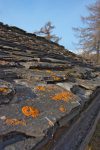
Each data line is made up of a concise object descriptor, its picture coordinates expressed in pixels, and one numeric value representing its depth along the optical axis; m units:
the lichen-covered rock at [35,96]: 0.59
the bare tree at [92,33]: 11.93
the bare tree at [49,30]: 14.14
